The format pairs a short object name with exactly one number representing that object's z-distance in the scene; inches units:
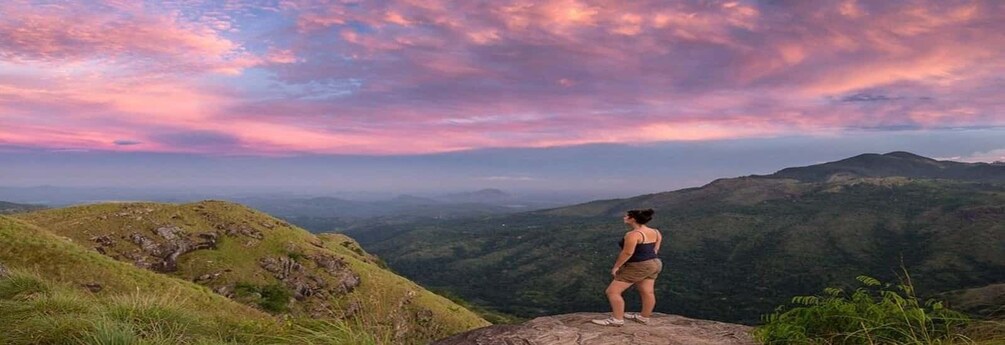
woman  437.1
